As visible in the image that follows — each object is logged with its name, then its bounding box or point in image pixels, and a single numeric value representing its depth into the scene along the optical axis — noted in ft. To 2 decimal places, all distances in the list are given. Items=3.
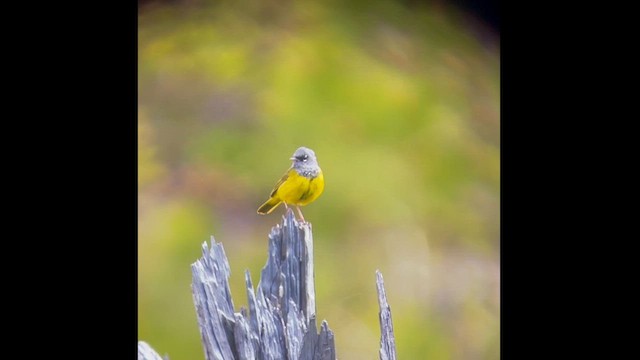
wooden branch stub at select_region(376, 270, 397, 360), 25.35
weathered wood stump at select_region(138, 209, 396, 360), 24.27
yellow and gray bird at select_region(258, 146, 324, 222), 25.76
